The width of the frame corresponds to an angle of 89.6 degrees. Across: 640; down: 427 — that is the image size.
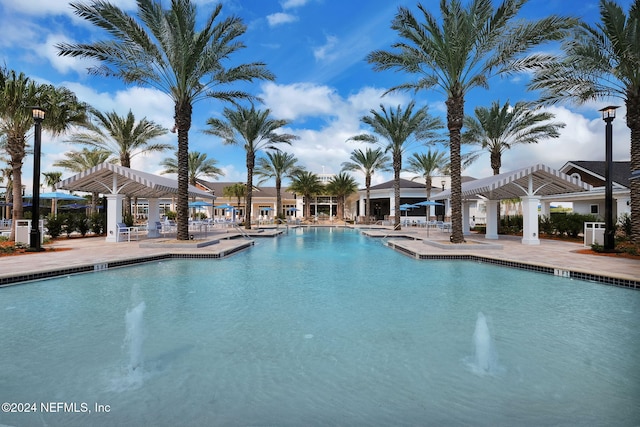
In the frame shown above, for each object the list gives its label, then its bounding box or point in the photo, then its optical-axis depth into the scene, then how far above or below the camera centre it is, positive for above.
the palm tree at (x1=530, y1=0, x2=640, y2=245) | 11.89 +6.12
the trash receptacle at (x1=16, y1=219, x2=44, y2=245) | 13.14 -0.66
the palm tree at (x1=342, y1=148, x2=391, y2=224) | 34.88 +6.25
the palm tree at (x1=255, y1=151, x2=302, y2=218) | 35.62 +5.92
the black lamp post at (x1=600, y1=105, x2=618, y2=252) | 12.38 +1.67
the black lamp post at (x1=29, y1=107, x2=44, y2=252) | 12.13 +1.36
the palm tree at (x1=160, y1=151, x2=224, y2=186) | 33.78 +5.63
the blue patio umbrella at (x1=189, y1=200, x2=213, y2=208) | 25.64 +1.13
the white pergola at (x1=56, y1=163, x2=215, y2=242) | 15.09 +1.74
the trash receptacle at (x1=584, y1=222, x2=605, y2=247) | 13.47 -0.75
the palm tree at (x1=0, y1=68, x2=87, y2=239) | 13.80 +4.87
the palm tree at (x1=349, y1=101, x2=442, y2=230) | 24.31 +7.08
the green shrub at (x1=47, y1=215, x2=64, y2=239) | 17.64 -0.45
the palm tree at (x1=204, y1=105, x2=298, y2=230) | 23.28 +6.53
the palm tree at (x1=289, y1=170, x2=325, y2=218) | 42.31 +4.50
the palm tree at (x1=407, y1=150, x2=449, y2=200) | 35.88 +6.20
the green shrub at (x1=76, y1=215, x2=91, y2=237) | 19.31 -0.43
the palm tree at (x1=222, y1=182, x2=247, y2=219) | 43.53 +3.70
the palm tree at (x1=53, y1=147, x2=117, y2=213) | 34.03 +6.36
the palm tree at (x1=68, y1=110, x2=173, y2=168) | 21.12 +5.72
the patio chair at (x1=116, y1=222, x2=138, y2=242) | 16.08 -0.69
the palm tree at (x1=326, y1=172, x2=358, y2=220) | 43.12 +4.44
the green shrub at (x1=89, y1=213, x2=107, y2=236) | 20.32 -0.33
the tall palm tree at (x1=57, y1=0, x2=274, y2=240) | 12.45 +6.93
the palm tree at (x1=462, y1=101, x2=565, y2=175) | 20.67 +6.00
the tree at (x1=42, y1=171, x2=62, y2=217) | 44.44 +5.69
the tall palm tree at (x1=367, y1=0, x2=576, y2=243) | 12.53 +7.11
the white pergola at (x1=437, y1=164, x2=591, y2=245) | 14.80 +1.60
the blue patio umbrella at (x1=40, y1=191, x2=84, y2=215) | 20.81 +1.50
